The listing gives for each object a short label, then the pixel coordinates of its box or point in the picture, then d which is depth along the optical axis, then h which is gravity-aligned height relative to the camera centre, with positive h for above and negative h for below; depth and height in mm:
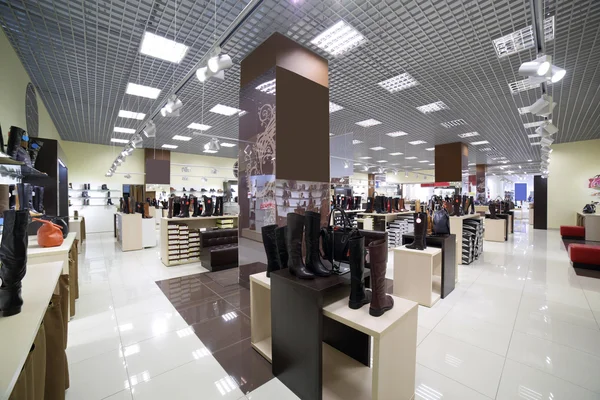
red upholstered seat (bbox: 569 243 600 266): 4969 -1144
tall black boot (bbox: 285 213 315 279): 1953 -352
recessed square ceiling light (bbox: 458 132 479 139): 9023 +2277
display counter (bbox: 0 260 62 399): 826 -574
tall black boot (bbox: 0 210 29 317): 1244 -331
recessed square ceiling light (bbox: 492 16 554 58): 3598 +2405
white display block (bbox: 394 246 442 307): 3357 -1076
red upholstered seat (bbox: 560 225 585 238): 8784 -1216
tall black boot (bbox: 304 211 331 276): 1946 -361
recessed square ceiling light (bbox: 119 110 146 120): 7051 +2363
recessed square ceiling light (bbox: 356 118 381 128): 7809 +2374
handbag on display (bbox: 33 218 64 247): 2744 -429
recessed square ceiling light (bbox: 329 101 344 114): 6551 +2378
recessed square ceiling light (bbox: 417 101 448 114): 6419 +2360
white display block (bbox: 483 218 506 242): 8547 -1129
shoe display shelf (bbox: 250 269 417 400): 1508 -1018
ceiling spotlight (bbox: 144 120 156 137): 5859 +1567
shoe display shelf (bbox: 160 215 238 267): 5523 -971
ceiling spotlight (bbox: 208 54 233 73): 3020 +1617
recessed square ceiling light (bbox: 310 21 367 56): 3654 +2412
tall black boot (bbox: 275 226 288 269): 2262 -443
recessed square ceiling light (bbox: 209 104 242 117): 6730 +2386
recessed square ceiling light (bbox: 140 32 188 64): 3850 +2406
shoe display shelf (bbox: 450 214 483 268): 5466 -681
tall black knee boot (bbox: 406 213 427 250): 3451 -455
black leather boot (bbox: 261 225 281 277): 2393 -525
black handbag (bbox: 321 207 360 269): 2115 -364
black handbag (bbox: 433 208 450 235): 4047 -419
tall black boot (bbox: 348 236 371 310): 1671 -514
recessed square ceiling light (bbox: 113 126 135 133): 8742 +2359
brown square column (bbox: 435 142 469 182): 10000 +1454
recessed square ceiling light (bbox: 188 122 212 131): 8343 +2390
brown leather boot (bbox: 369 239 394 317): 1590 -538
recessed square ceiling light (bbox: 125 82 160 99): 5410 +2366
